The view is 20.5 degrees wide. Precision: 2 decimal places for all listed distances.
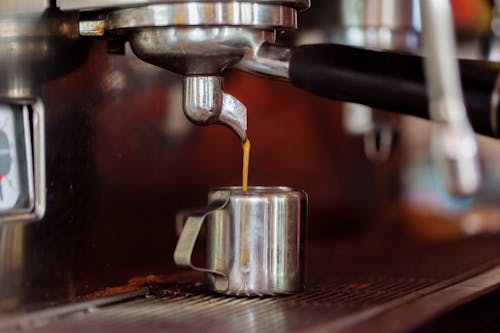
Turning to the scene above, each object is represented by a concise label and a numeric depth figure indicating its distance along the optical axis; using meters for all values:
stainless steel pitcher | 0.67
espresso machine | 0.60
